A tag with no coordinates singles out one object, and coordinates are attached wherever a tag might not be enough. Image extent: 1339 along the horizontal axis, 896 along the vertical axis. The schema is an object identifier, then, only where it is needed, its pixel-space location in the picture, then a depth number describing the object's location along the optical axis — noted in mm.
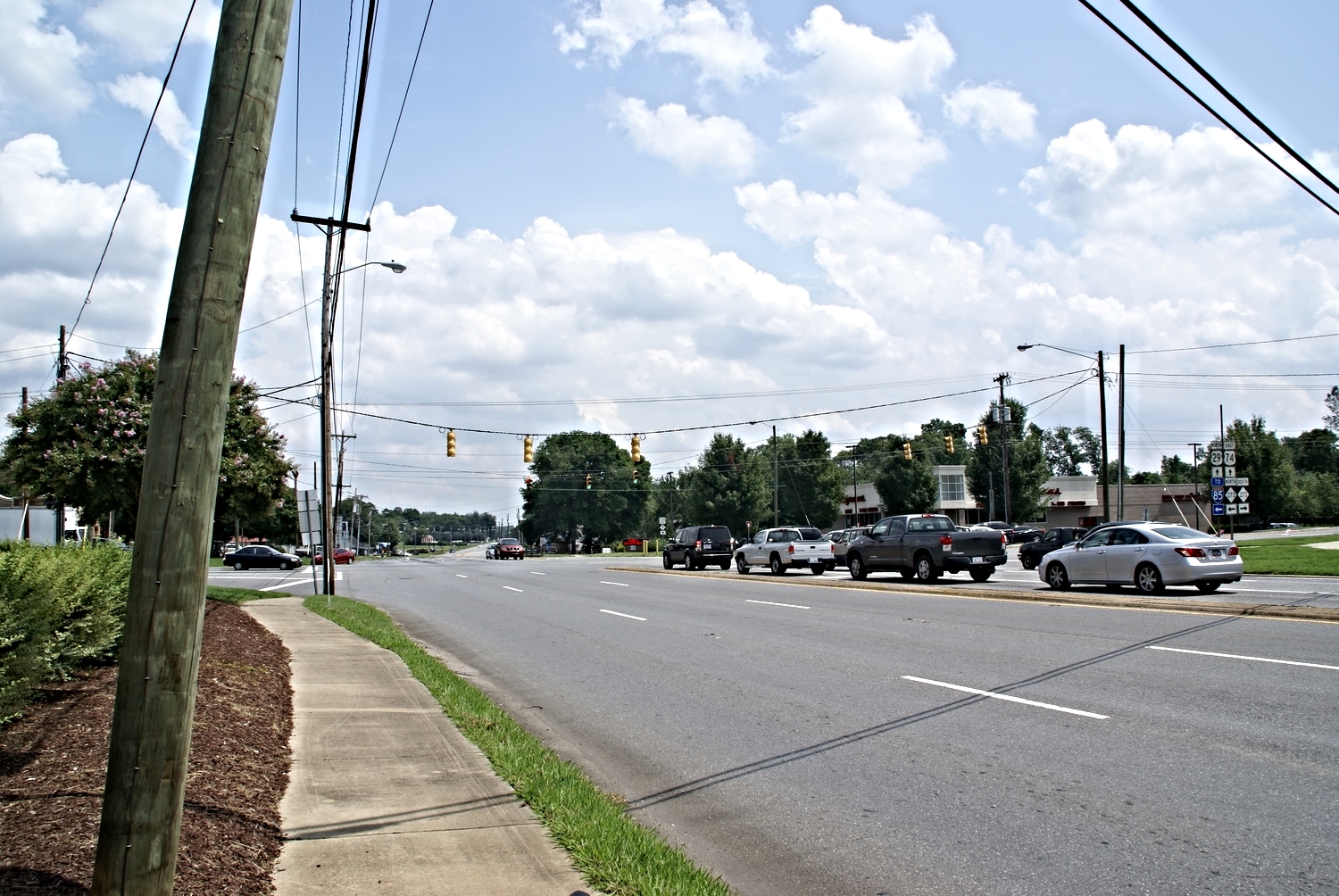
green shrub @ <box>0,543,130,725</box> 6039
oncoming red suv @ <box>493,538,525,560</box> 70562
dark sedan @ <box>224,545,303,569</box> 53969
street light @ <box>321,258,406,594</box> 24219
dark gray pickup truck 25266
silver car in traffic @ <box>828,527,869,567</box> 32438
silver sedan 18641
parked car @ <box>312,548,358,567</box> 65475
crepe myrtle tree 16766
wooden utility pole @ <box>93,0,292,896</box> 3416
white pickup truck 32281
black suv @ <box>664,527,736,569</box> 38188
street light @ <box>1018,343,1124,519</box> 39597
